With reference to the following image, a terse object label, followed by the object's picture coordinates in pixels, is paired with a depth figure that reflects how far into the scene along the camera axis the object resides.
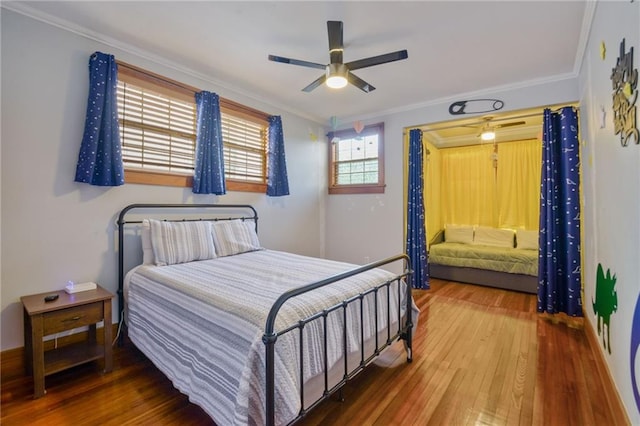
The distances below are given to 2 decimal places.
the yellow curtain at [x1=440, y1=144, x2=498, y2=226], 5.23
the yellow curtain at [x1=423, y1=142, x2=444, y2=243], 4.99
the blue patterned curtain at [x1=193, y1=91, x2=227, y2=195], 3.03
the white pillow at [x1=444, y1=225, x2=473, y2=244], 5.17
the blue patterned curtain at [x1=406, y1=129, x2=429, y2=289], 4.16
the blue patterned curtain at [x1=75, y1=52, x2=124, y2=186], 2.29
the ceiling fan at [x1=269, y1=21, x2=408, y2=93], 2.17
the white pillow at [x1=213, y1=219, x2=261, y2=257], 2.92
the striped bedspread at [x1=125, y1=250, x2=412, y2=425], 1.31
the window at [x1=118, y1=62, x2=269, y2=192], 2.65
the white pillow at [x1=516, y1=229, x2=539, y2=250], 4.50
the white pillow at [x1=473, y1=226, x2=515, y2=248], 4.80
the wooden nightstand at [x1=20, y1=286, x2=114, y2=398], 1.81
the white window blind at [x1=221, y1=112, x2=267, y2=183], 3.53
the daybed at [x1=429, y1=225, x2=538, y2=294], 4.12
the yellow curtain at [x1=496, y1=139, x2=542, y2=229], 4.80
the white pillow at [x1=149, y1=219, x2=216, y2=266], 2.49
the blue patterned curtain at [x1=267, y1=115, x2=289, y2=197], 3.88
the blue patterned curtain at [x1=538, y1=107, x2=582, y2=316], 3.00
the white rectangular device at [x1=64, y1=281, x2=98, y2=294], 2.15
